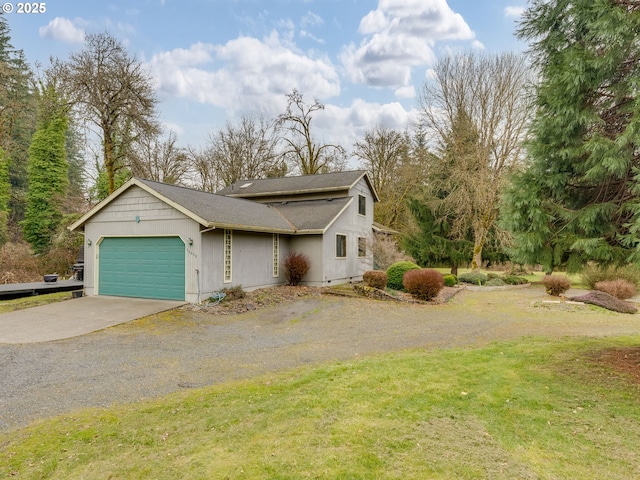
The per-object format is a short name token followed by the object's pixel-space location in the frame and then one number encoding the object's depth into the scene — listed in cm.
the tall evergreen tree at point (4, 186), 2213
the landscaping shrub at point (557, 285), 1470
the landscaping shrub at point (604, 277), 1594
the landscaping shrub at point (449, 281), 1814
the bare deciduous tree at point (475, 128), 2116
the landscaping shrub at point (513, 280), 2001
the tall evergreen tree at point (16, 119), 2409
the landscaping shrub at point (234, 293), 1241
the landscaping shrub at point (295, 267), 1574
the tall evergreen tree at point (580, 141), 513
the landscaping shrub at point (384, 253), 1953
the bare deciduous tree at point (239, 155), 3105
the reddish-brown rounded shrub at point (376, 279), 1503
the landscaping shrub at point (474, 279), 1963
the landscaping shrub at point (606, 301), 1223
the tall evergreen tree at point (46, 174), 2336
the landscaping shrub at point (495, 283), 1919
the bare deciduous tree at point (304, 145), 2966
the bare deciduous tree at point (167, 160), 2917
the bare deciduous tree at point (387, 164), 2833
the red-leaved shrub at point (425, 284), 1351
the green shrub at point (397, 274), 1606
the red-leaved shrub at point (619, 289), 1421
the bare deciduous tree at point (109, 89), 1973
